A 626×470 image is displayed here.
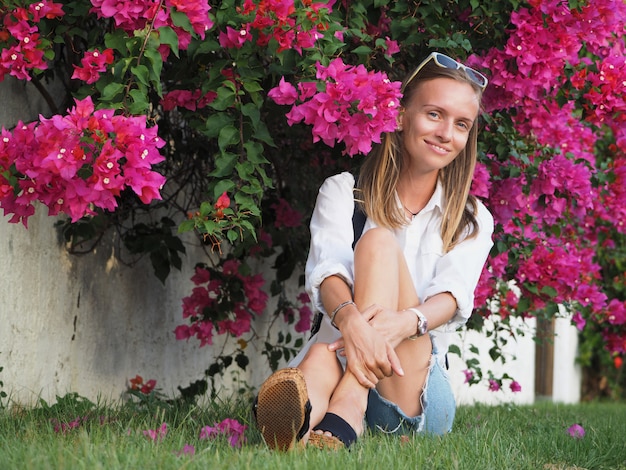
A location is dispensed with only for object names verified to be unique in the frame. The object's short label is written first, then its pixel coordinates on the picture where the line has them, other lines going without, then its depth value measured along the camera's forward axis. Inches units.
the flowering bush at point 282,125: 103.2
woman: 103.1
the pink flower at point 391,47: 129.1
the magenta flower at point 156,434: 99.4
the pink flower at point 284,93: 112.9
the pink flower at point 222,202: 110.4
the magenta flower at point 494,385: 185.6
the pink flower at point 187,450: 90.0
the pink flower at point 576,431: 135.0
